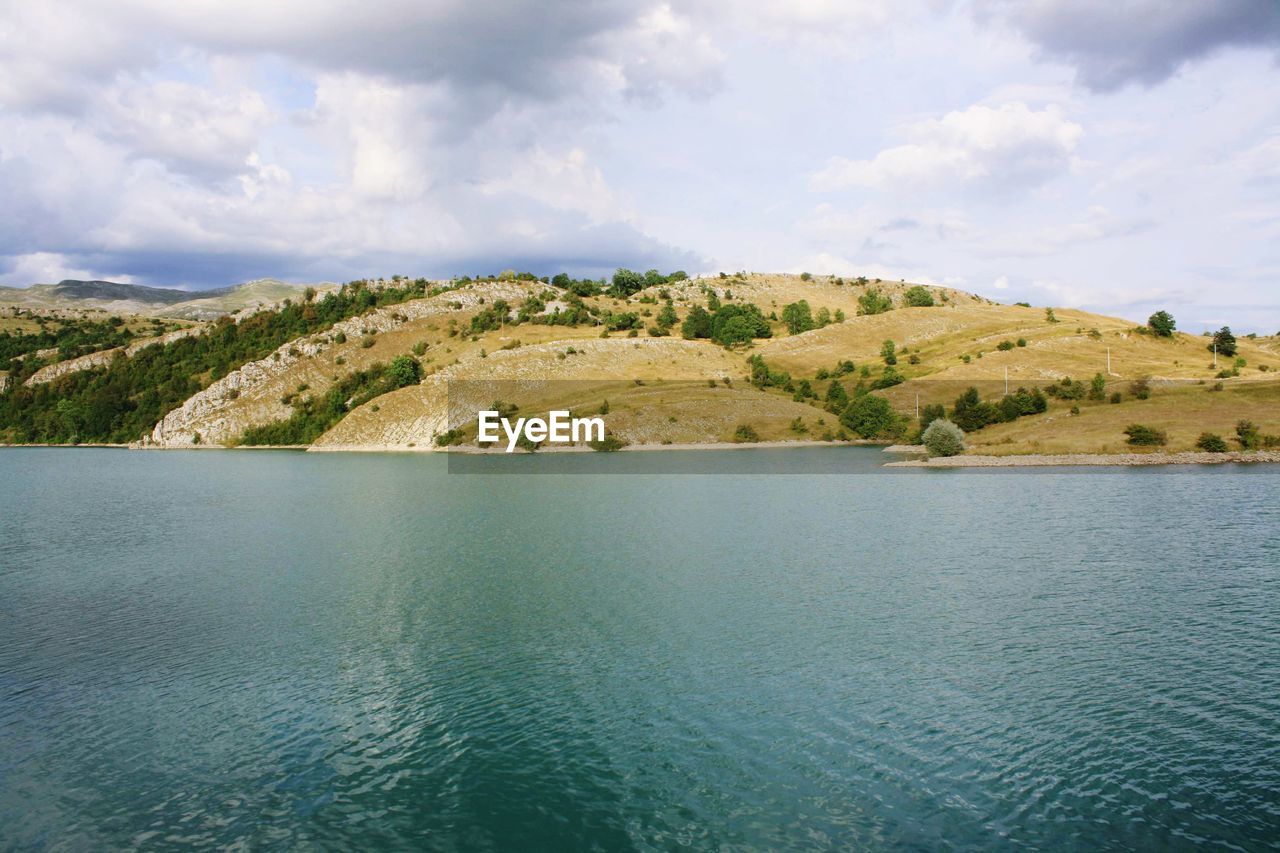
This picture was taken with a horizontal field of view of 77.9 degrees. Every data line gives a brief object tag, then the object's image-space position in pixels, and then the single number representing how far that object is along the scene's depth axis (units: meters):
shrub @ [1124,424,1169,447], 95.06
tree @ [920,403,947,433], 125.69
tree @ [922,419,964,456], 102.62
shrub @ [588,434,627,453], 128.88
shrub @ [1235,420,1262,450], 91.69
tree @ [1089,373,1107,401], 118.38
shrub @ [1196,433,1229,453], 90.75
